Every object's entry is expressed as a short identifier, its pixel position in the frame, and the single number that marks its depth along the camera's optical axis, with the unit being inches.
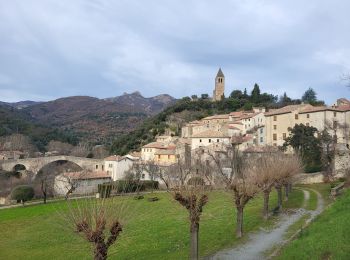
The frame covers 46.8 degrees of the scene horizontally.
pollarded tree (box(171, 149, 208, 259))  735.7
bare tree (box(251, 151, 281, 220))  1136.2
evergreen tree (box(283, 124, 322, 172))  2348.4
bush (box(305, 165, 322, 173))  2319.1
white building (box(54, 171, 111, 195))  2723.9
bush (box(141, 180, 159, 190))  2536.2
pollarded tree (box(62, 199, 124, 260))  534.6
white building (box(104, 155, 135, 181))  3091.3
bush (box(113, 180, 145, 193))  2389.8
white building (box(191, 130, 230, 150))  3125.0
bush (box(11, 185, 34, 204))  2564.0
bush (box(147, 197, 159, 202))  1946.4
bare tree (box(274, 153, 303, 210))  1269.2
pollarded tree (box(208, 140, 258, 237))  931.3
